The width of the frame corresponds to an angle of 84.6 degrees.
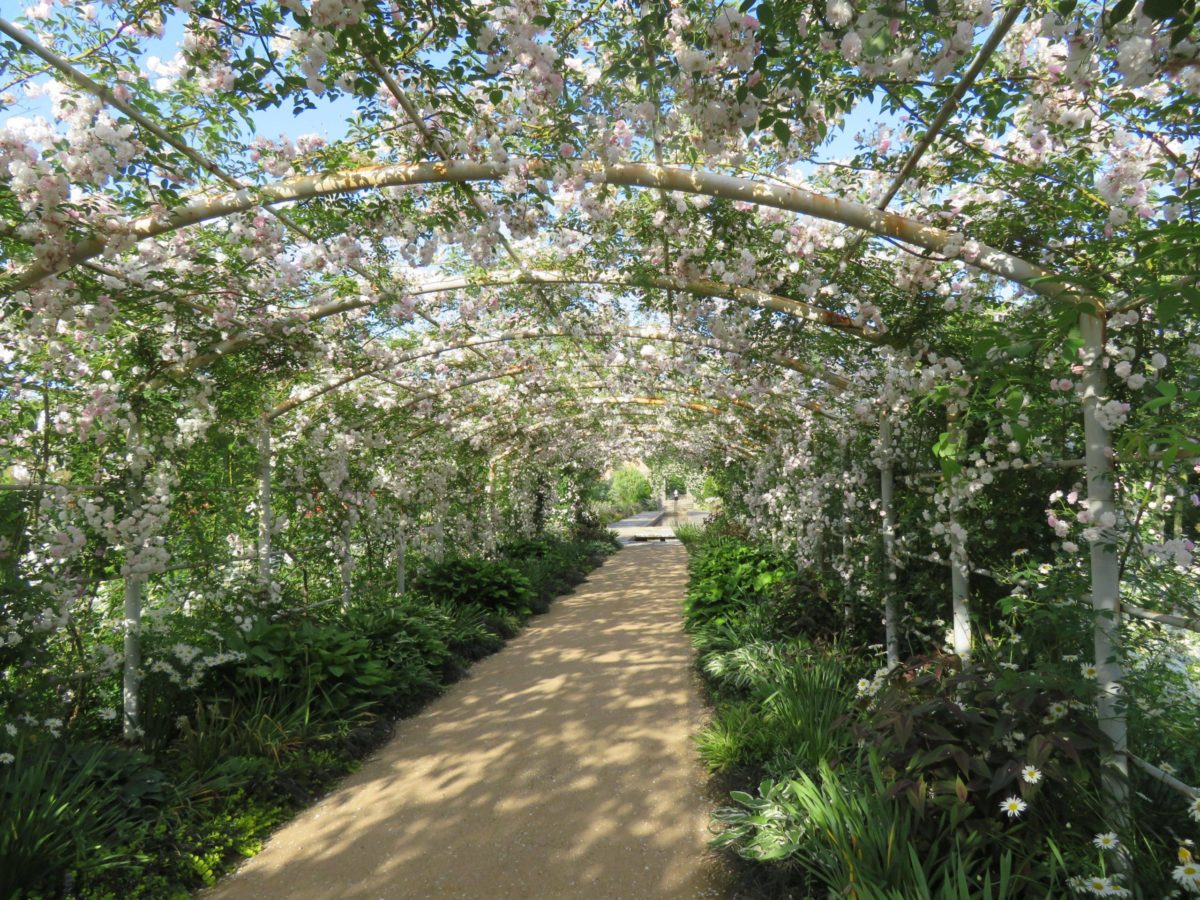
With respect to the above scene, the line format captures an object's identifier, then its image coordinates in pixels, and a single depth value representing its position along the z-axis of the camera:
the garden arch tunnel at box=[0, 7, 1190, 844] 2.34
